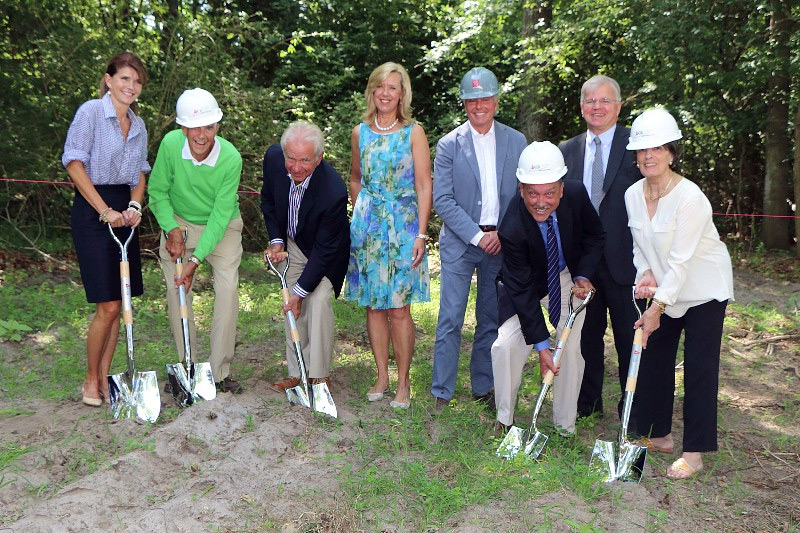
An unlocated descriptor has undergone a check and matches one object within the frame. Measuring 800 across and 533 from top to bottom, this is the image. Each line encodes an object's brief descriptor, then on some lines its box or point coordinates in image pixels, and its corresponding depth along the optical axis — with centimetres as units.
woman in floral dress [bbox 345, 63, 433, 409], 483
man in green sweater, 486
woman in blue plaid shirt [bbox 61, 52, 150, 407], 459
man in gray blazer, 490
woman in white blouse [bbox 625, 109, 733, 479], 394
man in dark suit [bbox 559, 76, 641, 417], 451
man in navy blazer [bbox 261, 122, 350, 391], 477
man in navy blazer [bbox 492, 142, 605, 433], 427
